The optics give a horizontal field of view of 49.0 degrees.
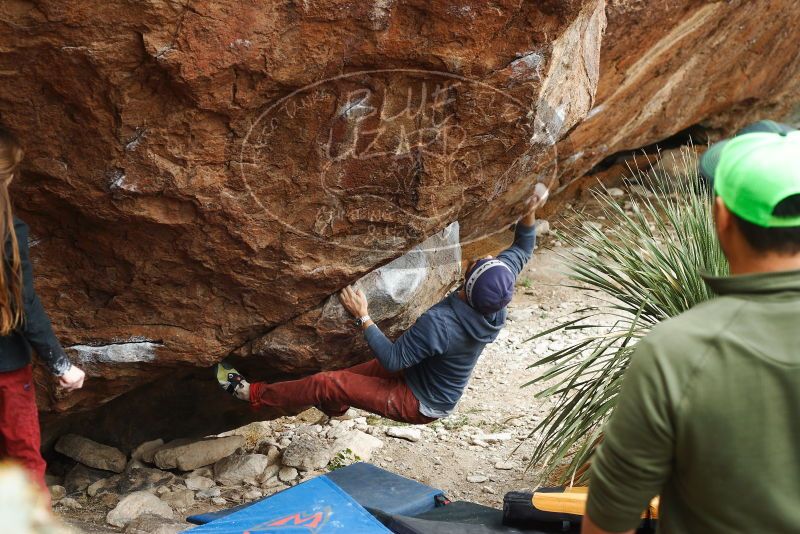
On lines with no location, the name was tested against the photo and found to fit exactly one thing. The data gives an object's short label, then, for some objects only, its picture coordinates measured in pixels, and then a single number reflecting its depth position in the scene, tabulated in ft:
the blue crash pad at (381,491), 13.29
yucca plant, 13.30
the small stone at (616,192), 30.78
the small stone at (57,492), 15.92
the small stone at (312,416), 19.71
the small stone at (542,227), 28.46
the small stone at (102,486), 16.12
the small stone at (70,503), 15.46
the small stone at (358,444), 17.89
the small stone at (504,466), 17.15
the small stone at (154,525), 13.66
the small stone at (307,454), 17.31
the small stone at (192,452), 17.03
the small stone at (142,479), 16.24
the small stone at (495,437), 18.47
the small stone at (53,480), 16.64
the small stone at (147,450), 17.30
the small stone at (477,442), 18.27
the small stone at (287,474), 17.07
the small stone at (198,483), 16.47
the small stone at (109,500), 15.53
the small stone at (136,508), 14.47
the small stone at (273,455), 17.76
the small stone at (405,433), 18.75
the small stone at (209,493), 16.16
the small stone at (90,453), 16.92
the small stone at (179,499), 15.66
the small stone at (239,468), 16.92
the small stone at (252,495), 16.23
